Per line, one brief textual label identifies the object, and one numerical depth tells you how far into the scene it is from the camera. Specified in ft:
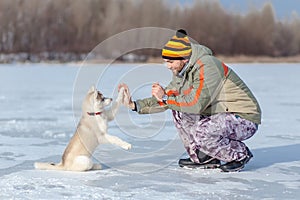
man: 23.04
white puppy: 23.80
